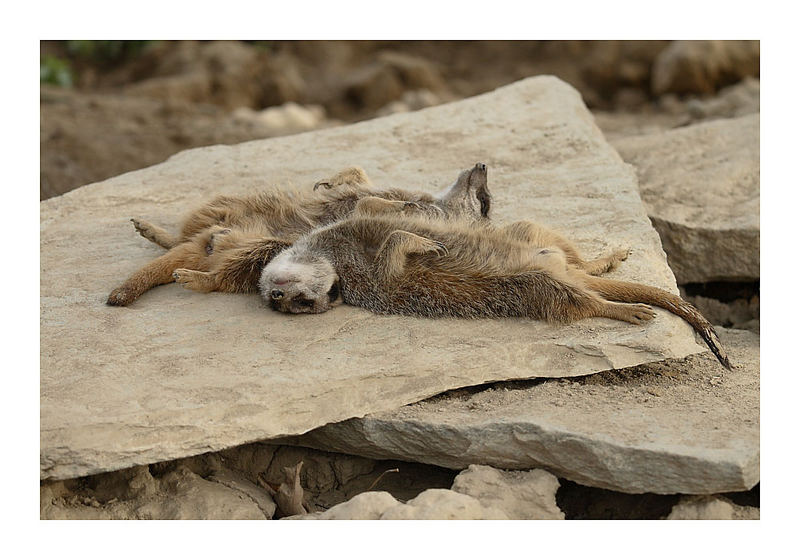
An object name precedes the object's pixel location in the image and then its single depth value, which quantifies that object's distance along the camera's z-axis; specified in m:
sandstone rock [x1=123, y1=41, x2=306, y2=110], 11.90
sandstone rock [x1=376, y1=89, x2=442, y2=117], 11.64
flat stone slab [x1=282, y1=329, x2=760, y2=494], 3.93
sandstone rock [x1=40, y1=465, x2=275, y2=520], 4.14
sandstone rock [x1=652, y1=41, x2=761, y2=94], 11.84
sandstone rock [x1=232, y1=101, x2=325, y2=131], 10.96
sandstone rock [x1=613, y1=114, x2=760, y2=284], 6.27
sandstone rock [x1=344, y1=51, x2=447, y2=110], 12.55
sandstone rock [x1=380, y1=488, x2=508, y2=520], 3.82
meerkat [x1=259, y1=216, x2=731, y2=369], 4.73
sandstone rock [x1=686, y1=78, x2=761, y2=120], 9.80
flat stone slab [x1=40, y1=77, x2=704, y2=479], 4.09
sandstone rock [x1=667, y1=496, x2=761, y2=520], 3.96
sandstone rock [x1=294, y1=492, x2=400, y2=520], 3.87
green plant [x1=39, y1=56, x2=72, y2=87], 12.30
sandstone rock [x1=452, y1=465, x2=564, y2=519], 4.03
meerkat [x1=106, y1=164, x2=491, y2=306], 5.15
